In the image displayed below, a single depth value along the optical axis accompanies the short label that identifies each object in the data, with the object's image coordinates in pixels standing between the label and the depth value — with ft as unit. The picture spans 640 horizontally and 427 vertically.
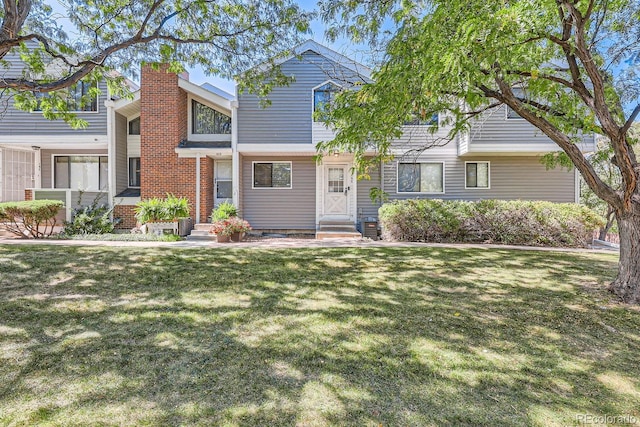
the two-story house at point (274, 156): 41.75
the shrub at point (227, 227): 35.35
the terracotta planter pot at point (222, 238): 35.22
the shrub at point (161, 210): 36.94
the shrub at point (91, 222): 37.68
